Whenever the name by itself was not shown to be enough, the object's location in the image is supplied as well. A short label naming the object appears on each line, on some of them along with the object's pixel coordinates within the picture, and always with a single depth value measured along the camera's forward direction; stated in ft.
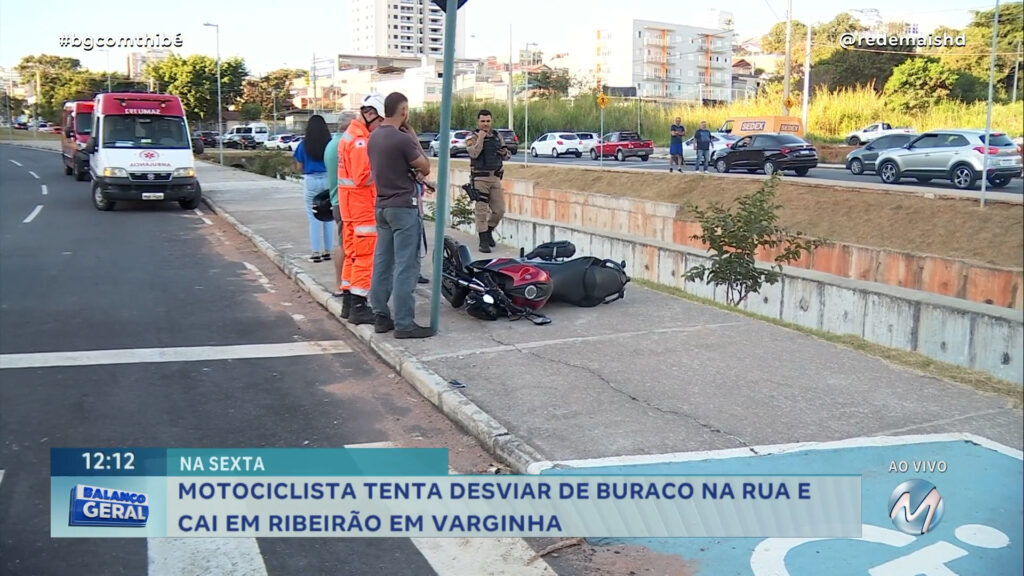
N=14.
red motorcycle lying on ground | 26.94
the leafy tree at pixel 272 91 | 296.71
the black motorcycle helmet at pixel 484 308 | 26.61
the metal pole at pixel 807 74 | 111.55
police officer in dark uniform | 39.52
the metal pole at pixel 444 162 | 23.91
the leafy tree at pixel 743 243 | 35.01
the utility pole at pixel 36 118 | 249.75
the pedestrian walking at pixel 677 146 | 100.61
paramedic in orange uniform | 25.93
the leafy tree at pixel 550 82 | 282.56
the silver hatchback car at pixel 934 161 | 60.95
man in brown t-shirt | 23.79
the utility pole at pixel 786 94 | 131.58
